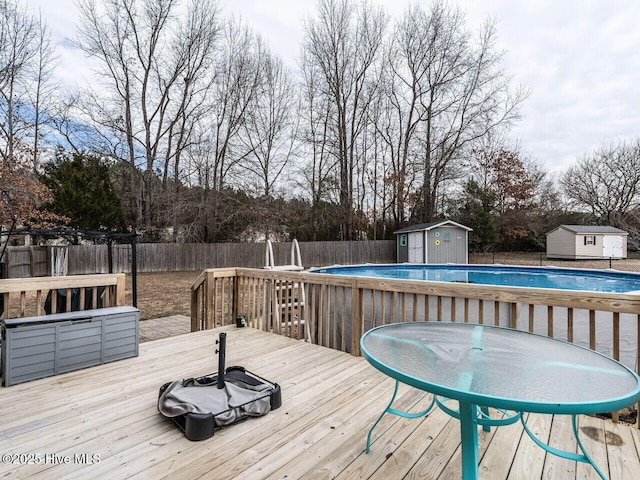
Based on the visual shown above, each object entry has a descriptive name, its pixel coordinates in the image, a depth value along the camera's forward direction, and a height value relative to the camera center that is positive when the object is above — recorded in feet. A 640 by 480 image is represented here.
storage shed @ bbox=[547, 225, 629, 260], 62.54 -0.62
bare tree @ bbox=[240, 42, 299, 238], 53.78 +18.36
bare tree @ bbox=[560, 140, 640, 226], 64.28 +11.92
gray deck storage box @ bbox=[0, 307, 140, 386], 8.59 -2.88
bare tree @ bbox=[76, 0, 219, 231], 45.75 +24.78
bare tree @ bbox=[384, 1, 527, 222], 57.72 +26.57
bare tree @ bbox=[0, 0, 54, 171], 35.01 +19.19
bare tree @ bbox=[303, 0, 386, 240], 56.95 +31.39
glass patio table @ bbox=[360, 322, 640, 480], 3.53 -1.76
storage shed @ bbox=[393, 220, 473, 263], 53.01 -0.54
